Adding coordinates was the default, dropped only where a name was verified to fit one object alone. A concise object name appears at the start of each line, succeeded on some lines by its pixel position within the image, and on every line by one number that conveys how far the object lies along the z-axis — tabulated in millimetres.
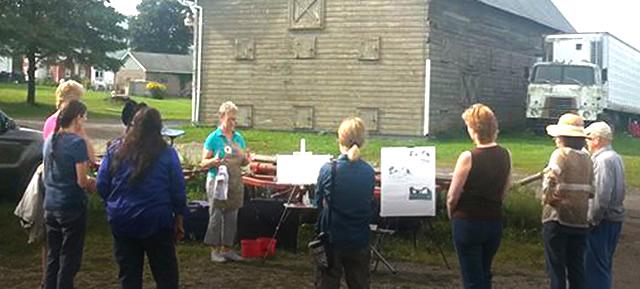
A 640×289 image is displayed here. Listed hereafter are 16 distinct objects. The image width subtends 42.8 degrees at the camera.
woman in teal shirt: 7977
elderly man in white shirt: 6512
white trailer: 27000
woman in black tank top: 5633
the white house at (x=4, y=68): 76562
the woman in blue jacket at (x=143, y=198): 5188
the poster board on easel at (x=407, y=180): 7828
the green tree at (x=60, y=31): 35500
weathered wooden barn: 24938
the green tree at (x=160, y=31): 89312
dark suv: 11008
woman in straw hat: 6227
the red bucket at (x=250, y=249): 8648
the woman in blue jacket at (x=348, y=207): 5699
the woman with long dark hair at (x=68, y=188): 5855
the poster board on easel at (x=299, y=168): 7836
